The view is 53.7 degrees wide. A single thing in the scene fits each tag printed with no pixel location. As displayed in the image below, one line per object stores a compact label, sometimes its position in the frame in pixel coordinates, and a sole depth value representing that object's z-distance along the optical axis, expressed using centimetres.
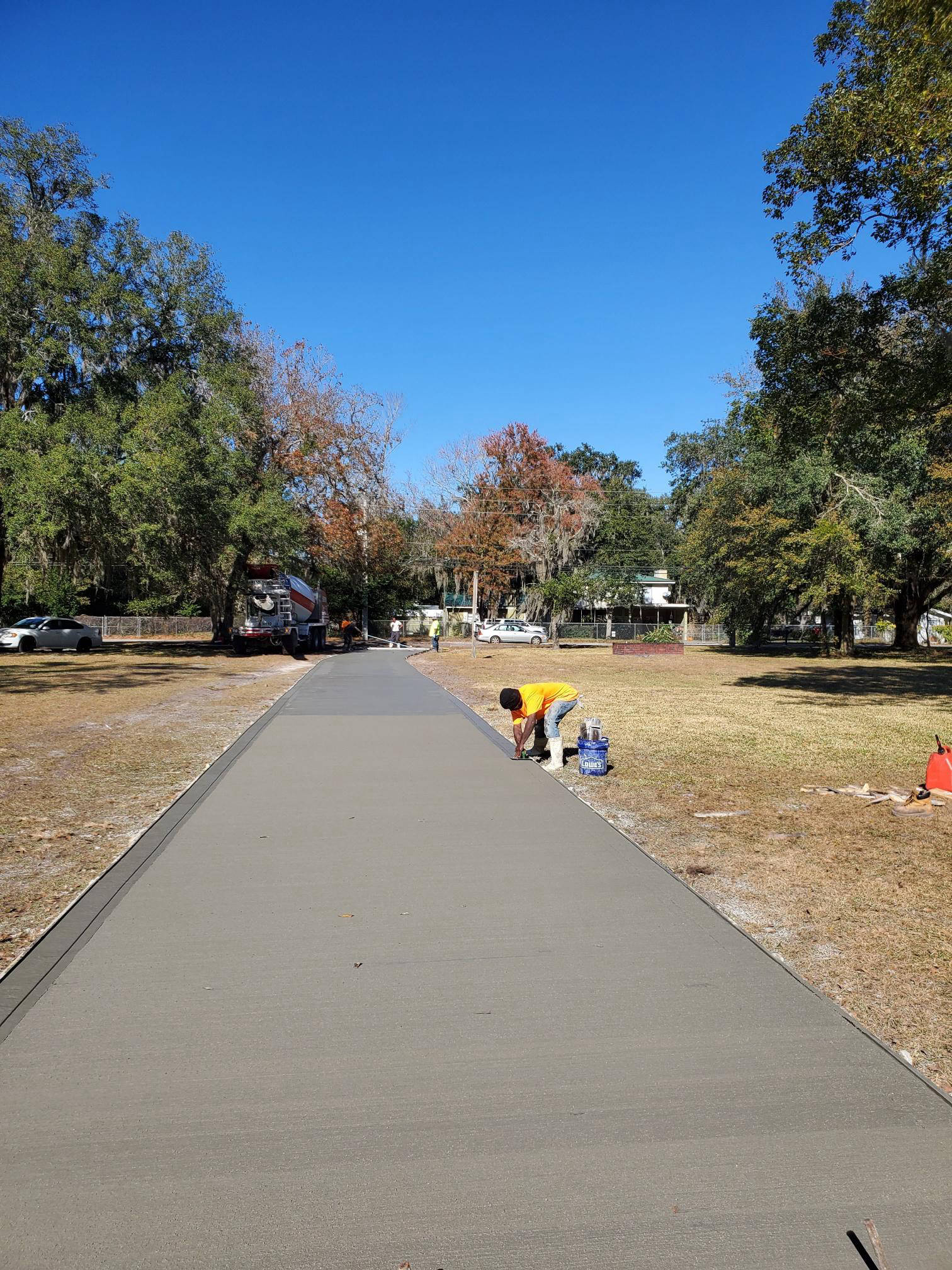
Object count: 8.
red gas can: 891
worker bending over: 1044
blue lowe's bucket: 998
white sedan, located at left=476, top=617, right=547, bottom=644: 5491
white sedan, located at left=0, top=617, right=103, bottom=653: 3625
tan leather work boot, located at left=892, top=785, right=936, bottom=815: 833
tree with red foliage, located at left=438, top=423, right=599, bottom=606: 6050
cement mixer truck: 3850
